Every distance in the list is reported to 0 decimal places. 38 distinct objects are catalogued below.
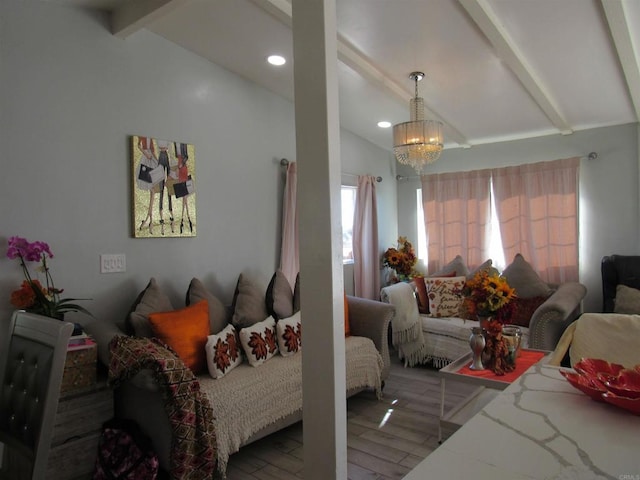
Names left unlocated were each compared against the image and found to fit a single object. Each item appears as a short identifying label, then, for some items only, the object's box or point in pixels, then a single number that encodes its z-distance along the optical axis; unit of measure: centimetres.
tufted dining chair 129
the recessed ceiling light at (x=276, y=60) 325
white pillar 150
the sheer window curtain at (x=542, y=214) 432
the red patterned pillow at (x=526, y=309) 392
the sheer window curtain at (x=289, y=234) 380
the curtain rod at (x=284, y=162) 389
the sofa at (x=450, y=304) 385
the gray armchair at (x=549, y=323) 324
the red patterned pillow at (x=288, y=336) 293
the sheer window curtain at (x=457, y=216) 486
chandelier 326
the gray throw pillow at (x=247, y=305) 304
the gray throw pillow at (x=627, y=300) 351
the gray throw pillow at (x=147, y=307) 254
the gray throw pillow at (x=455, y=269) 466
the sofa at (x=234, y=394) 213
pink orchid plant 225
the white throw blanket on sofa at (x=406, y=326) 396
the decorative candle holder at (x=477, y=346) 250
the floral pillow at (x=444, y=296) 423
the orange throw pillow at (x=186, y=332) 248
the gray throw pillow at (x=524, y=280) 404
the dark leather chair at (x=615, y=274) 382
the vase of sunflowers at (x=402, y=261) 495
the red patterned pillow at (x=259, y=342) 274
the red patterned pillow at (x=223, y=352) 251
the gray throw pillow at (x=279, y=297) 321
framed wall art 288
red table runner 238
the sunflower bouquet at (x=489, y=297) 249
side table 209
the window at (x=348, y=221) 486
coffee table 236
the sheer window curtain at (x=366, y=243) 481
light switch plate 272
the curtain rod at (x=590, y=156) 423
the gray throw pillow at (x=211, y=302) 294
